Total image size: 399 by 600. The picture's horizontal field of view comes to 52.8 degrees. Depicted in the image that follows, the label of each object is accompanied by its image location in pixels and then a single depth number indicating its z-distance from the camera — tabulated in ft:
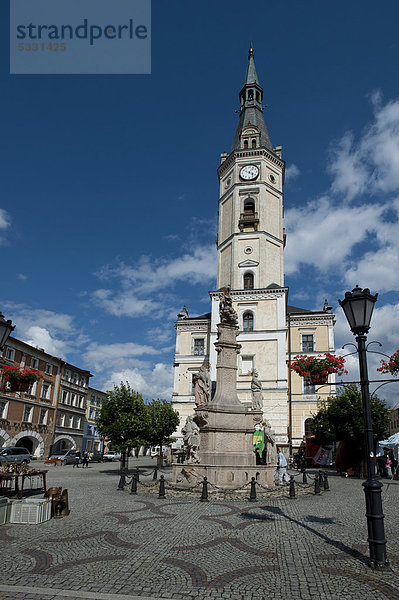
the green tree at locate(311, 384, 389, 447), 84.23
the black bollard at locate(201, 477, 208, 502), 41.21
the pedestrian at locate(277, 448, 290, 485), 54.65
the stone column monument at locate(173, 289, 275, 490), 47.55
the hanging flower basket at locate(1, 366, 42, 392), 48.52
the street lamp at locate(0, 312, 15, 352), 30.91
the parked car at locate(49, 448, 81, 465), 113.91
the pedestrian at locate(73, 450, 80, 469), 105.17
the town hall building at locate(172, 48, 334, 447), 124.16
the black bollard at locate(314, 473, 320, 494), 48.88
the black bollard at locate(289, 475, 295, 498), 44.21
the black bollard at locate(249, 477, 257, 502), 41.50
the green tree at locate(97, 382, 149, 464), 77.36
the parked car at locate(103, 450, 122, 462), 153.85
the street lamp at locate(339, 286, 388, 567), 20.68
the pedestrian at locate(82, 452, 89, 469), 108.31
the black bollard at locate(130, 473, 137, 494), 47.26
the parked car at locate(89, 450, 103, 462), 137.98
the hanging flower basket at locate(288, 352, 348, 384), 36.29
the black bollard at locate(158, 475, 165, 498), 43.11
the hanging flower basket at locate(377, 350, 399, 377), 47.16
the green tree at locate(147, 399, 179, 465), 102.63
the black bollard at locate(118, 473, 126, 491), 51.44
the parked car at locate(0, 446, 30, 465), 90.35
